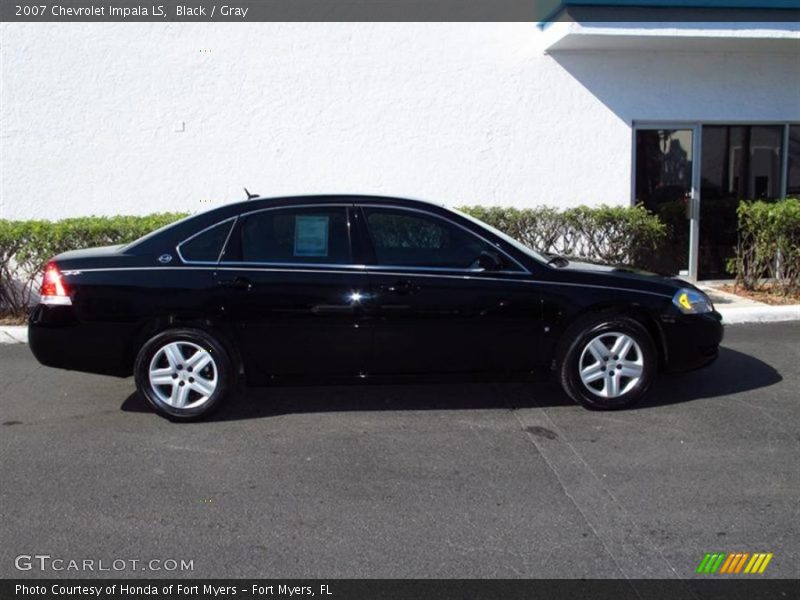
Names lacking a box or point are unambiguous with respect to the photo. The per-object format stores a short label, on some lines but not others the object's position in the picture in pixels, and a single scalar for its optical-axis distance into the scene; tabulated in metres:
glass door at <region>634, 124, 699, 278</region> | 10.14
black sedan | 5.31
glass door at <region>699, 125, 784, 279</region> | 10.27
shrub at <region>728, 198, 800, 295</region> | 9.26
